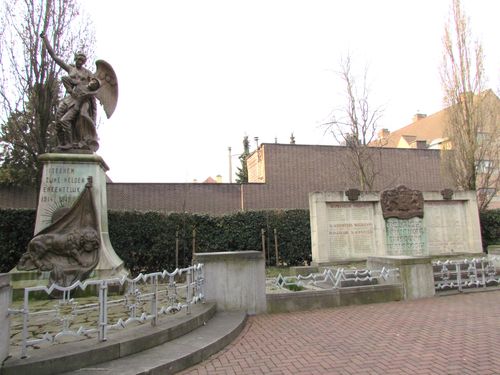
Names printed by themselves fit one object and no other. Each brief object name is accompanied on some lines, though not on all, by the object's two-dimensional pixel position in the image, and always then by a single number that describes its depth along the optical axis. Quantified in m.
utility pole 51.43
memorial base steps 3.71
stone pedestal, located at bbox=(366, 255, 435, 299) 8.45
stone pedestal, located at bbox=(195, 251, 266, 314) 7.07
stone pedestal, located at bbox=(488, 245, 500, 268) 11.48
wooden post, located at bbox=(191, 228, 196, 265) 13.98
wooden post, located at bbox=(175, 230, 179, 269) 13.60
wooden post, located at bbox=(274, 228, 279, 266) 15.06
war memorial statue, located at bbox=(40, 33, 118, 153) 8.75
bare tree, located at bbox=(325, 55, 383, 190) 19.58
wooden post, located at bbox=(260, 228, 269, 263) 14.79
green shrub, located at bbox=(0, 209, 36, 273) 11.49
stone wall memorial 12.66
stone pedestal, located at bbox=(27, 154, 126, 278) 8.11
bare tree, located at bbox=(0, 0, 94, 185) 12.99
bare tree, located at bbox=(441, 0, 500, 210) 17.55
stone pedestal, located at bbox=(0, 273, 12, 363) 3.56
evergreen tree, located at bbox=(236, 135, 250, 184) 45.70
